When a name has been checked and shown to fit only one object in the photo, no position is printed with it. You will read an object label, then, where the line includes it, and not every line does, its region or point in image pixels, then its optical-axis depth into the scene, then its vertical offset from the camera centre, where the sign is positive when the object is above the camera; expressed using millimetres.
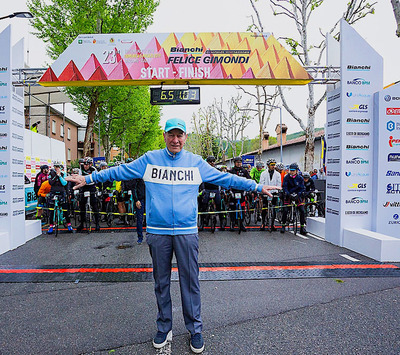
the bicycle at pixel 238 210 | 9625 -1049
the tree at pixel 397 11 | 9305 +4707
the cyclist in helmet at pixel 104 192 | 10672 -602
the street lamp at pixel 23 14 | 12012 +5818
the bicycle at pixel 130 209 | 11609 -1283
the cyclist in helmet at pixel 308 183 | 11773 -275
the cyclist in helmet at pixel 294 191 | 9555 -476
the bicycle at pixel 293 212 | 9531 -1110
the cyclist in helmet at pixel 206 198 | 9859 -710
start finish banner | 8516 +2960
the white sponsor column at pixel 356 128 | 7902 +1150
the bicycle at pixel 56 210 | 9100 -1075
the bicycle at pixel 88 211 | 9680 -1121
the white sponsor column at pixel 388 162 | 7578 +325
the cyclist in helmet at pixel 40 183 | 11023 -349
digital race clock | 8875 +2126
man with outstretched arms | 3230 -520
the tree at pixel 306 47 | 17188 +6905
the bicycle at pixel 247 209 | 10430 -1086
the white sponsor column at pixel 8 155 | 7828 +421
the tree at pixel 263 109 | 29662 +6257
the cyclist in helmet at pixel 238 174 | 9945 -69
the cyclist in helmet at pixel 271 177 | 10497 -69
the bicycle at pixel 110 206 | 10795 -1107
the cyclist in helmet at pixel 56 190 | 9508 -498
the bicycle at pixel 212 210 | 9812 -1102
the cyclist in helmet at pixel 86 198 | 9523 -692
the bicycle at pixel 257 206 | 11595 -1140
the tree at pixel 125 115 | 25564 +5577
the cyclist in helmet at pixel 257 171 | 12087 +149
